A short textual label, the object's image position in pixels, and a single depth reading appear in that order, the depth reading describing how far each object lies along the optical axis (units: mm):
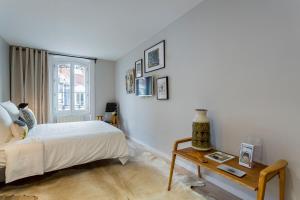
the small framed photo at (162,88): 2984
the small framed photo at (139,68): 3840
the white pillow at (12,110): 2493
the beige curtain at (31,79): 4031
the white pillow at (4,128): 2064
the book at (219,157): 1730
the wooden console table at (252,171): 1201
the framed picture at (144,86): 3413
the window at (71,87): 4754
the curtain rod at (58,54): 4116
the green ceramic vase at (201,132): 2016
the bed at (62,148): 2031
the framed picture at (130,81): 4271
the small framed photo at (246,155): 1568
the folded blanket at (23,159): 1975
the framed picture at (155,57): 3082
